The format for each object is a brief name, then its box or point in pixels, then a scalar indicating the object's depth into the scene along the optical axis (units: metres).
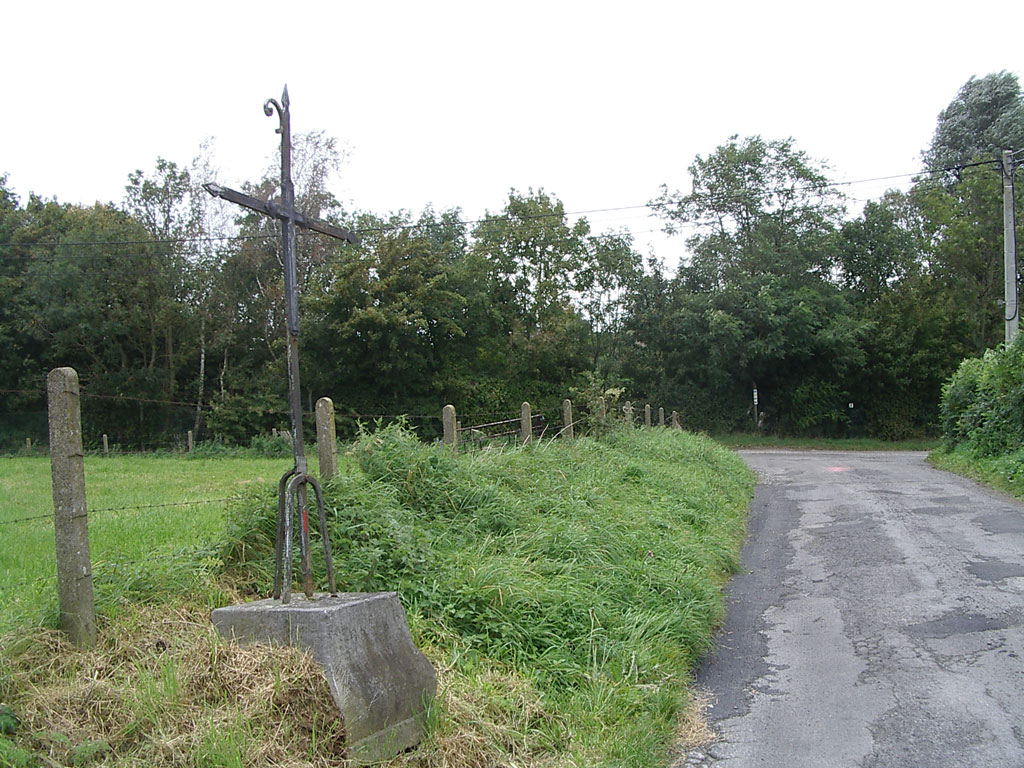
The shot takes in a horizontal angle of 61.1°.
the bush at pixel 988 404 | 16.72
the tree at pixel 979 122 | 38.81
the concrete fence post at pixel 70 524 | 4.32
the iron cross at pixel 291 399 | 4.55
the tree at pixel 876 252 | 37.25
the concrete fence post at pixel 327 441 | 6.52
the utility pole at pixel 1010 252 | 19.95
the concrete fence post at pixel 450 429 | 8.98
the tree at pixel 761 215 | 37.09
